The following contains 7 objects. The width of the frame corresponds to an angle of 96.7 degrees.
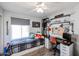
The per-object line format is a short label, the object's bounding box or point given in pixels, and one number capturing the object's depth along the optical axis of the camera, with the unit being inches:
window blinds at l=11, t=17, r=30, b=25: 92.7
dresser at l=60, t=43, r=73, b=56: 93.3
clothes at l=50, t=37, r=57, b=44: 102.9
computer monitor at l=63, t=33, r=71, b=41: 94.1
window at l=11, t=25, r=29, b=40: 94.8
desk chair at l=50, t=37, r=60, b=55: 102.3
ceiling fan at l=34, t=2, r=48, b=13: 90.3
